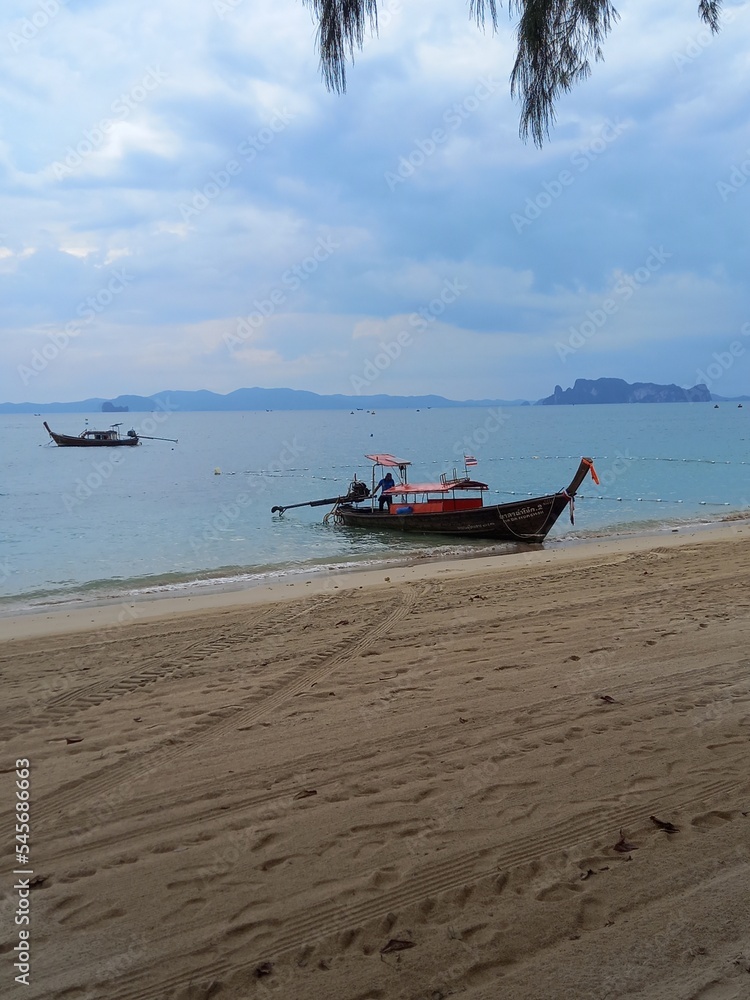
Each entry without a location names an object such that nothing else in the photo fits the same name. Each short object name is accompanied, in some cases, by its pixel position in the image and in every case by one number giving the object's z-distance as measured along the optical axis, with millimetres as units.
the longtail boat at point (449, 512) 18781
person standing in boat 21981
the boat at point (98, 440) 73438
